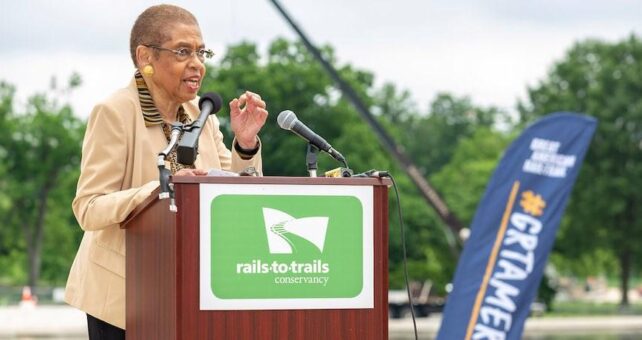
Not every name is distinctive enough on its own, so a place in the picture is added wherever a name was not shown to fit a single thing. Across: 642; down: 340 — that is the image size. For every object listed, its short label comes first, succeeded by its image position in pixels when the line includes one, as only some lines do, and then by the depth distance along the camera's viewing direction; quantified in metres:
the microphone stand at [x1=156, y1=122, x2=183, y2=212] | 5.68
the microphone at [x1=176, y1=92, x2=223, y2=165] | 6.11
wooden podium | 5.80
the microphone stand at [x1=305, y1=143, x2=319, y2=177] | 6.72
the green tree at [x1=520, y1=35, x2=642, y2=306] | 114.94
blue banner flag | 22.17
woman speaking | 6.86
